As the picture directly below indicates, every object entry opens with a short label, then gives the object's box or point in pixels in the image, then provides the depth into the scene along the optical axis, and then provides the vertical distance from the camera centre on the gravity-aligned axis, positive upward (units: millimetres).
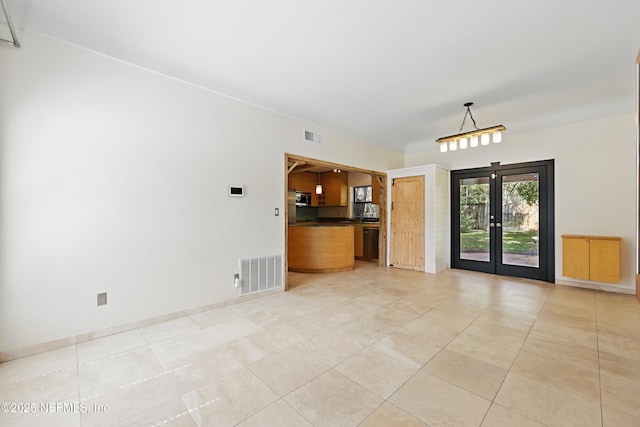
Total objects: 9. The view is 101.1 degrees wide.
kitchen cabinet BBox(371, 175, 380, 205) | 6930 +543
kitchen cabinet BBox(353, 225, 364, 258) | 7441 -816
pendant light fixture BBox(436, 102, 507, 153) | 3902 +1156
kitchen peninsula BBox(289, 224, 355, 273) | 5680 -798
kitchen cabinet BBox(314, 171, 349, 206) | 8656 +769
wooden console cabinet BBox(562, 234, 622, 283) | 4227 -795
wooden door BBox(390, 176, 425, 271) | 6020 -283
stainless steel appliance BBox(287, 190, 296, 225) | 7242 +161
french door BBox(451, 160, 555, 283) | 5082 -197
